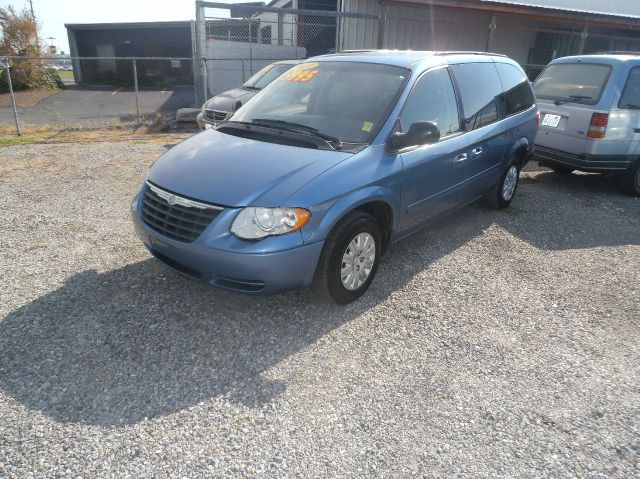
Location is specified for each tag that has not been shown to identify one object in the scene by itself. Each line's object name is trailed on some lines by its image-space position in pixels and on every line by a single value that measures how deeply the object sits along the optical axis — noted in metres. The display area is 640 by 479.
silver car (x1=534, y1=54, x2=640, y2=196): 6.12
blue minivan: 2.97
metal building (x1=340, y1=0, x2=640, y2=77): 13.77
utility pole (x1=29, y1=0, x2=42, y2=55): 25.00
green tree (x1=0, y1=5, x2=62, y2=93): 24.03
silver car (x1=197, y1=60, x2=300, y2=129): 8.45
